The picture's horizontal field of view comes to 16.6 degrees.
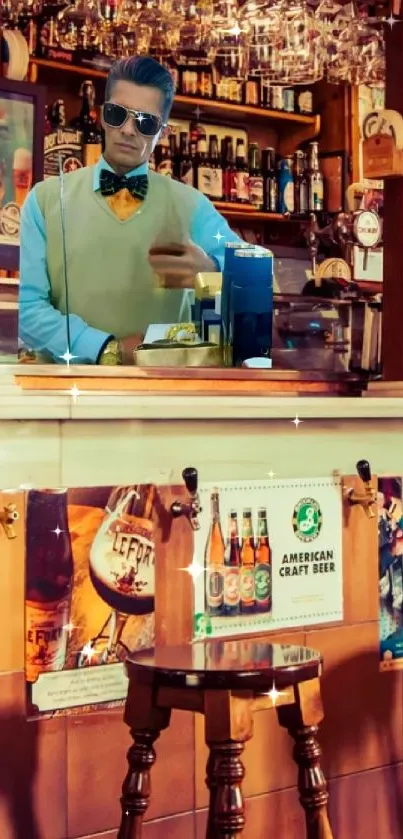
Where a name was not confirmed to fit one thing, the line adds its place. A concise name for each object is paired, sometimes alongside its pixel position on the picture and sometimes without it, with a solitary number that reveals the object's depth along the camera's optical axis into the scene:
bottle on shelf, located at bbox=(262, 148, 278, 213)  5.93
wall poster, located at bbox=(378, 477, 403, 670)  2.98
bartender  3.51
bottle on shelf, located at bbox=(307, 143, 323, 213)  6.12
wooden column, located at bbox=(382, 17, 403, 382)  3.29
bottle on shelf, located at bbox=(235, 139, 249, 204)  5.76
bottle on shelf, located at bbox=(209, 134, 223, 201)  5.66
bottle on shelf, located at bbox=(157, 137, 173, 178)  5.46
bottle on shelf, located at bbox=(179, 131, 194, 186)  5.63
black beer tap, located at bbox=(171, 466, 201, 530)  2.60
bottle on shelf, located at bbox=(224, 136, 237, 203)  5.72
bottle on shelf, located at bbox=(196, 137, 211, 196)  5.63
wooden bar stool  2.03
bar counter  2.39
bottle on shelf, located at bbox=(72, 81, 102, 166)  5.20
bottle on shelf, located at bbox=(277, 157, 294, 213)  5.96
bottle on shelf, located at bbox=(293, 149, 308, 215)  6.04
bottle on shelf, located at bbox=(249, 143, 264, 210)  5.81
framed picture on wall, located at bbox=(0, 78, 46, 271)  3.24
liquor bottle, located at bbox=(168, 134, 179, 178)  5.58
